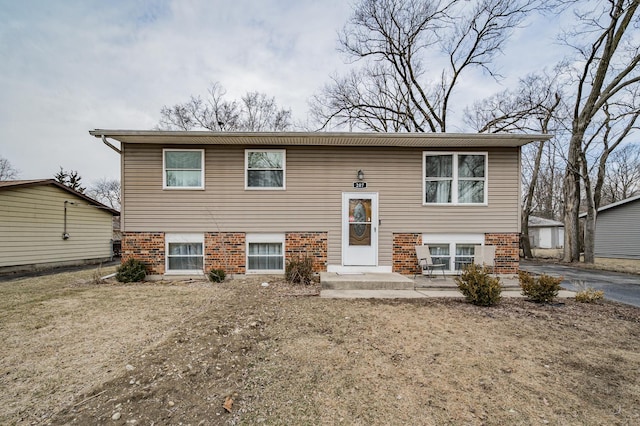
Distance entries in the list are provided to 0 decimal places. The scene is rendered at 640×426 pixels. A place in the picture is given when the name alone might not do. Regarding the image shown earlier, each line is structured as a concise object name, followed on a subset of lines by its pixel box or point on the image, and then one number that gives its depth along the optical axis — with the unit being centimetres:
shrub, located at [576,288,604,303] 561
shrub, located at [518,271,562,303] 543
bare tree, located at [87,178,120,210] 3259
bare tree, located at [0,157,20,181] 2794
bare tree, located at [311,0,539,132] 1488
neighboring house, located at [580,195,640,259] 1633
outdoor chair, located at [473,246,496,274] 719
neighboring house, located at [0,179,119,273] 1032
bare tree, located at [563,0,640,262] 1157
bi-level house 760
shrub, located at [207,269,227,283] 721
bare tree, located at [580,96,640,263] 1341
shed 2528
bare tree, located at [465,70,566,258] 1516
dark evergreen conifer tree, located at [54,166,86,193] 2209
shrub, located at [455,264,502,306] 515
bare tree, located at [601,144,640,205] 2567
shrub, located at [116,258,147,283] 717
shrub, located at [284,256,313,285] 685
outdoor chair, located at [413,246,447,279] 725
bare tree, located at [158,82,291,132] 1948
